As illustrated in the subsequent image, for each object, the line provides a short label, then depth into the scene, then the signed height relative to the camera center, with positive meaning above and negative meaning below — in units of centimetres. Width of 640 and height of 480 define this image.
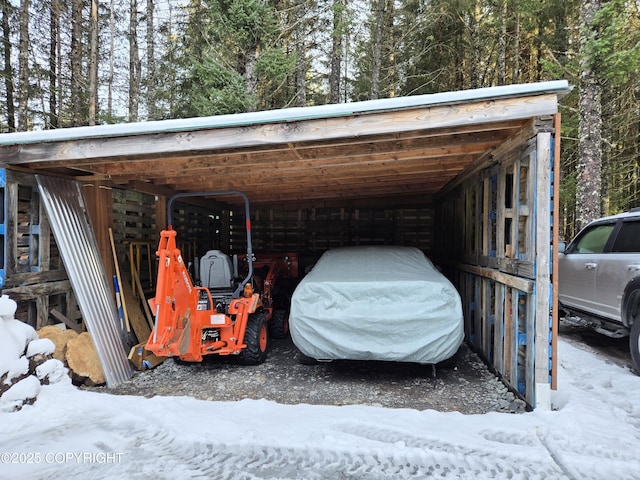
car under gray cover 358 -82
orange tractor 359 -85
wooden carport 307 +93
